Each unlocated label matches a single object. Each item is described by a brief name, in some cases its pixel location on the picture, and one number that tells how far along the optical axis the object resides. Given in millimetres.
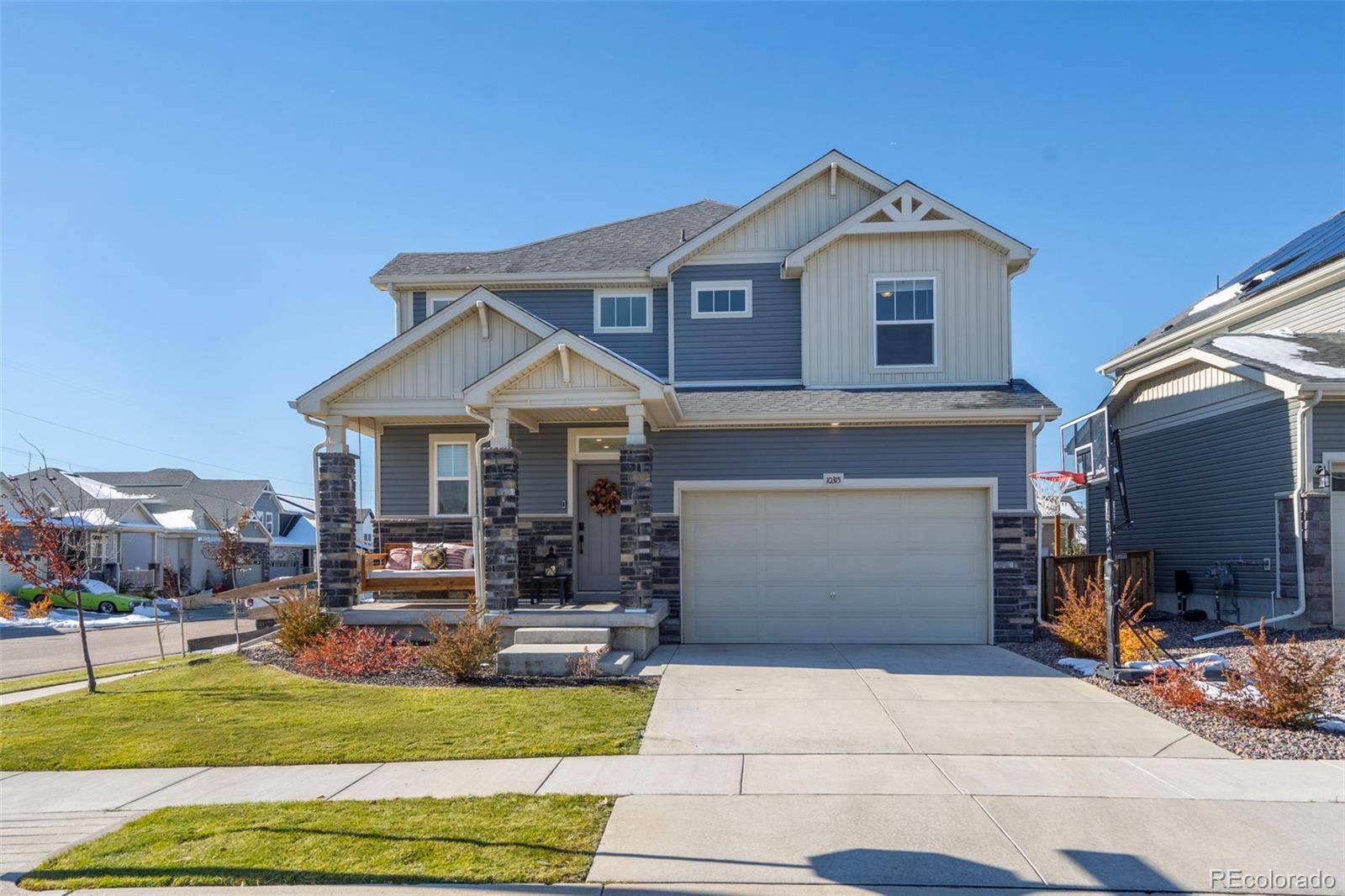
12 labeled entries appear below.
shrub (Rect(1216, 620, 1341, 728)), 7305
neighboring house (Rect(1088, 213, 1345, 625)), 12445
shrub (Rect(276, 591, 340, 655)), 11344
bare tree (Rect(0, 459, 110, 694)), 10289
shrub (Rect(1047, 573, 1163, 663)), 10406
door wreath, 13562
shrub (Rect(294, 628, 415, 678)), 10320
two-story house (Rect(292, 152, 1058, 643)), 12234
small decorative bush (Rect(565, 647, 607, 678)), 9891
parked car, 27797
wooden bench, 12375
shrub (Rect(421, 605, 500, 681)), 9688
